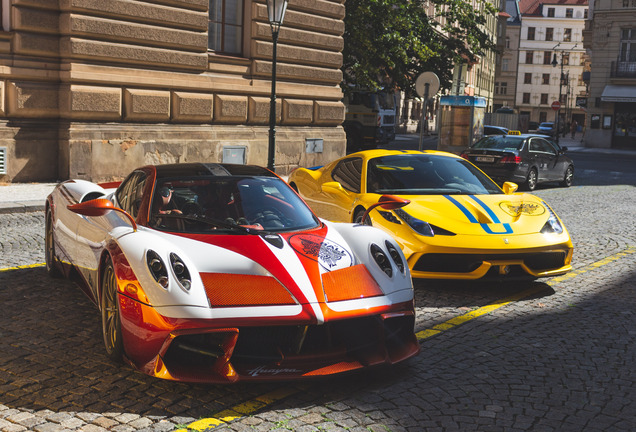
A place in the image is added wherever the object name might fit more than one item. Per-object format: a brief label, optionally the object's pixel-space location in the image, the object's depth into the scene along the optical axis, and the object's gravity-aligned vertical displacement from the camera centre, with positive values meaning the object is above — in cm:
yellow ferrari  684 -96
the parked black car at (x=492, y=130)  3519 -74
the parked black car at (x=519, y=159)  1827 -103
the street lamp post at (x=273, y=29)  1427 +132
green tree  2386 +212
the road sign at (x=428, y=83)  1645 +55
